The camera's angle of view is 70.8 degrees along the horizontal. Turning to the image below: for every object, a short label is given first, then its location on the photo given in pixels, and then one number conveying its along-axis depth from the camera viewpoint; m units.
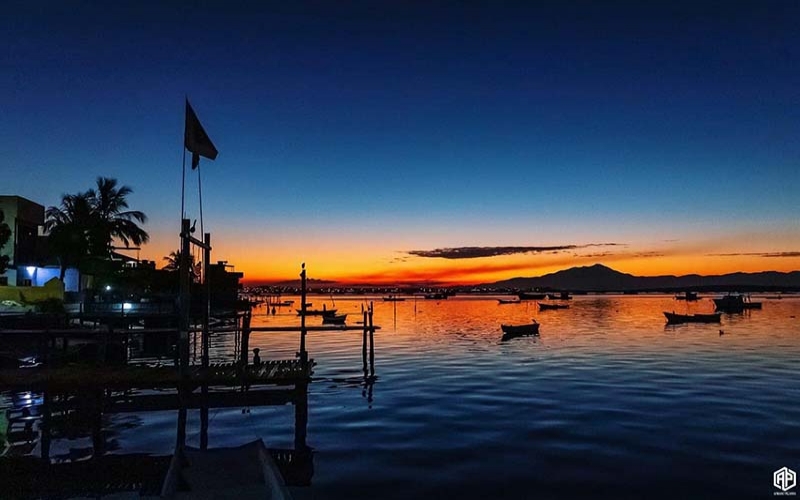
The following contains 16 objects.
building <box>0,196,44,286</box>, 44.50
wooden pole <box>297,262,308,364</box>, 27.07
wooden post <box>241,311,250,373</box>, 25.49
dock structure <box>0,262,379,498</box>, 14.66
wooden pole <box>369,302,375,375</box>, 32.73
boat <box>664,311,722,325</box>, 79.56
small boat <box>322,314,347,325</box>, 77.50
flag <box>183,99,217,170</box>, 18.41
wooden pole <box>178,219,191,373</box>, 16.64
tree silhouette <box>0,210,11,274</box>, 30.33
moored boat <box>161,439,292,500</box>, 10.34
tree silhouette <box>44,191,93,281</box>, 50.34
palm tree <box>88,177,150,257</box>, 61.31
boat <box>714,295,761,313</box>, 116.62
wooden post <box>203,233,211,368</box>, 20.31
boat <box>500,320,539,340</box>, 60.81
